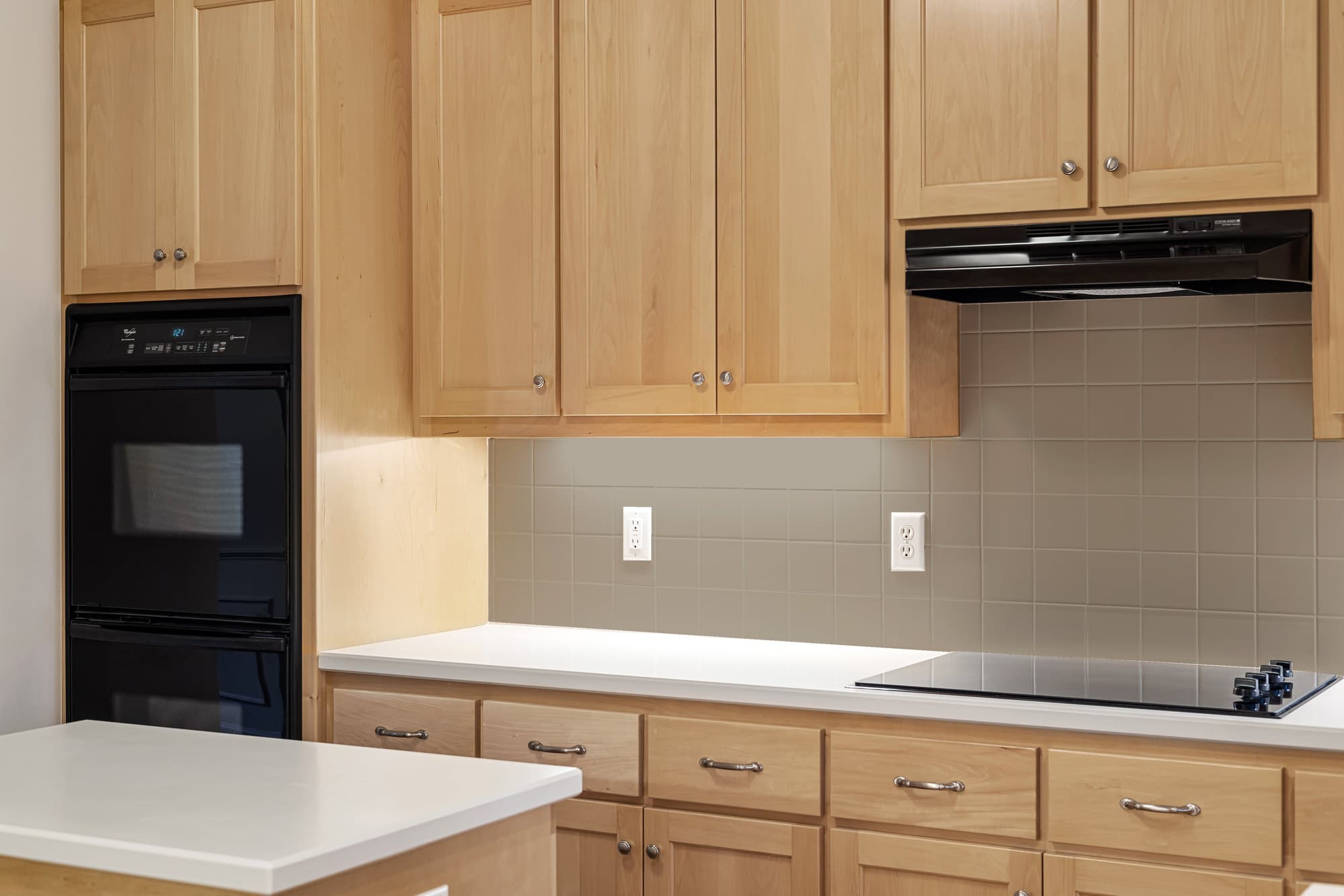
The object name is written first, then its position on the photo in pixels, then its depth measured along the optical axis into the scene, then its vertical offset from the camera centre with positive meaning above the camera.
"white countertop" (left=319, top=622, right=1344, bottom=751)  2.21 -0.44
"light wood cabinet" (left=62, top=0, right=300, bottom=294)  3.04 +0.67
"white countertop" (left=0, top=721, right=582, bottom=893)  1.48 -0.44
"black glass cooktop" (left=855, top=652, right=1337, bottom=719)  2.28 -0.43
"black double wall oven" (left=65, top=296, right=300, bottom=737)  3.00 -0.15
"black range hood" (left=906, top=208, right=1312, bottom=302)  2.36 +0.33
